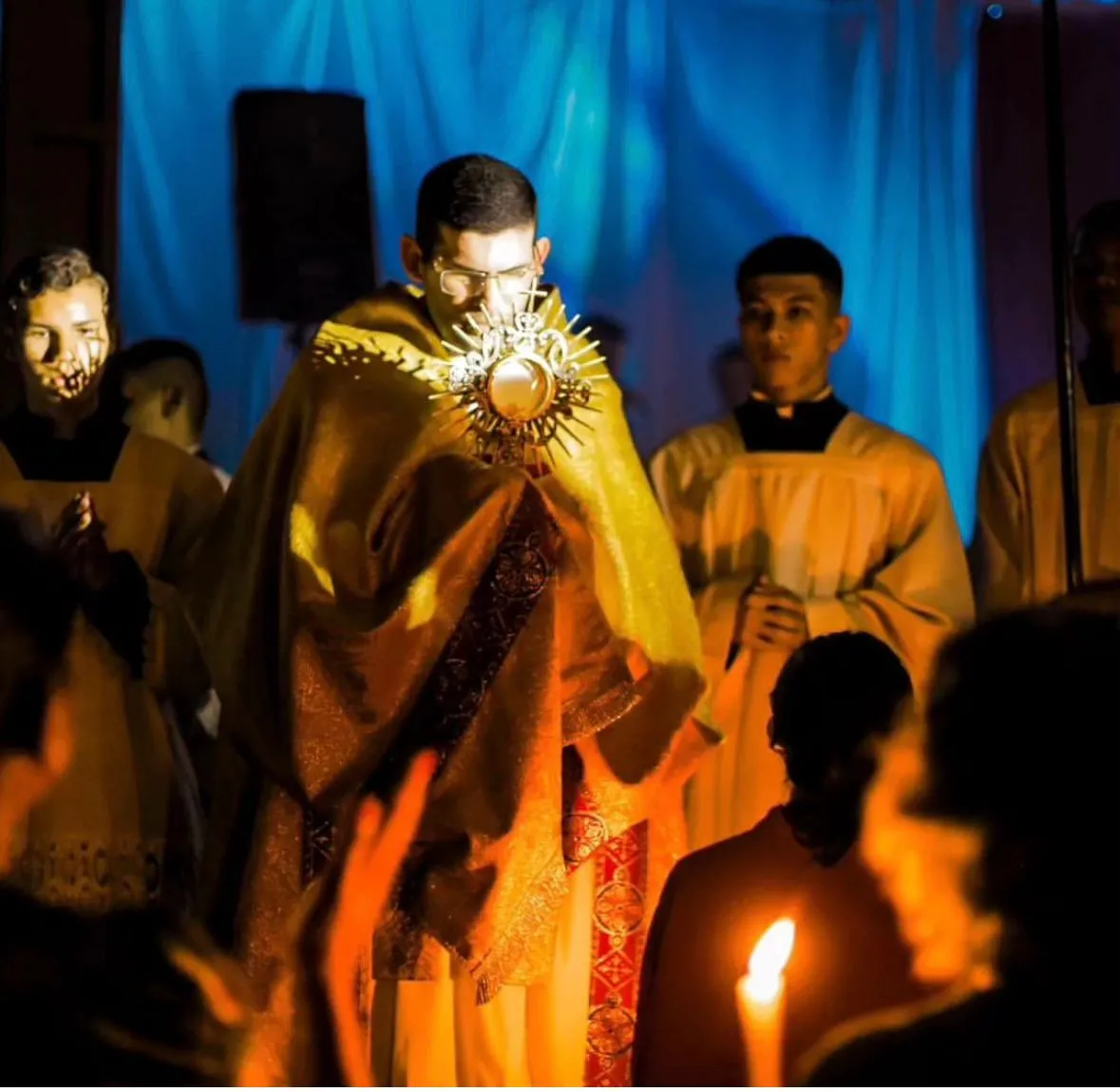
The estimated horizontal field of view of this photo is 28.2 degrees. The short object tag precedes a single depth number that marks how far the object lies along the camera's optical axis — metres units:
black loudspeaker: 5.28
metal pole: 4.68
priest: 4.18
